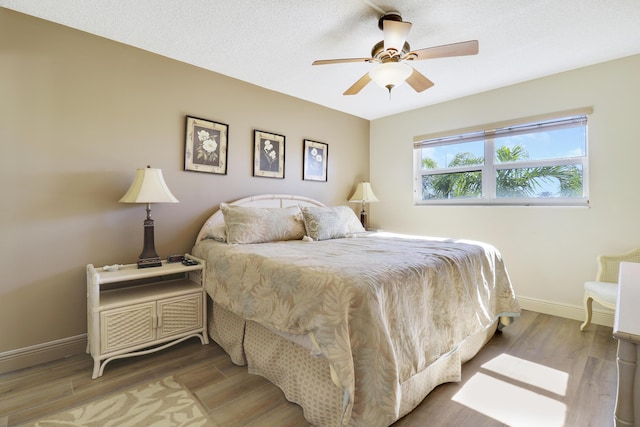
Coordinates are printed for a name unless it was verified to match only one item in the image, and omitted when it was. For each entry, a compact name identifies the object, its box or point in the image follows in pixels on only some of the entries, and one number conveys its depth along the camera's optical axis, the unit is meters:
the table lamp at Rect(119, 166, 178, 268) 2.13
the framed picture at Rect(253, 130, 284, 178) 3.21
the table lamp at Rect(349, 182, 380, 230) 4.05
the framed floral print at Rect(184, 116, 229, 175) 2.72
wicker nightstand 1.86
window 2.91
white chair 2.41
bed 1.26
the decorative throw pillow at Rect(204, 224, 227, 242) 2.53
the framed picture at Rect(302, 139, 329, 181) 3.69
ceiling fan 1.84
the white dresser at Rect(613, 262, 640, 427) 0.85
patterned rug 1.46
